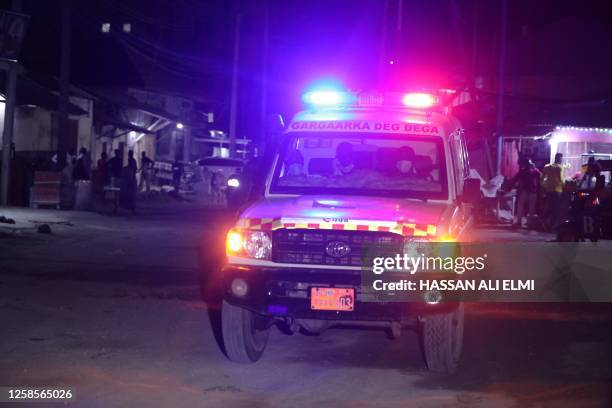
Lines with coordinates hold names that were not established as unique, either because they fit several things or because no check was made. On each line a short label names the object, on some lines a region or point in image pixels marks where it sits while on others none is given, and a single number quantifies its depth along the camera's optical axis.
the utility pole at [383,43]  28.68
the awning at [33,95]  28.70
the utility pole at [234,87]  45.72
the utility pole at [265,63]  46.78
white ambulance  7.12
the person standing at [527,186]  22.44
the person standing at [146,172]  35.72
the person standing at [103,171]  28.97
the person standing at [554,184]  20.89
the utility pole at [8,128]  22.42
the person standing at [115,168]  30.19
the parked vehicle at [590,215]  15.83
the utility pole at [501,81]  27.17
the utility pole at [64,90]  26.14
